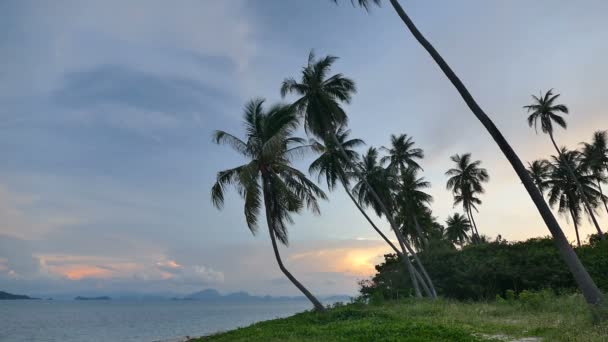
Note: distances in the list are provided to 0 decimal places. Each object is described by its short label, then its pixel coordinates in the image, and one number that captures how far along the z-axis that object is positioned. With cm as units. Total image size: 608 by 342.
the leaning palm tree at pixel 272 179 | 2053
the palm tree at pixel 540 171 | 3719
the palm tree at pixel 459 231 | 5756
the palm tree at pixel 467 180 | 3975
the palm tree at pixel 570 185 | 3509
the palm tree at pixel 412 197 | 3659
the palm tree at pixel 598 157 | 3369
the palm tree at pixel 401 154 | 3581
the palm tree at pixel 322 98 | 2609
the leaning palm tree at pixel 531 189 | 1045
